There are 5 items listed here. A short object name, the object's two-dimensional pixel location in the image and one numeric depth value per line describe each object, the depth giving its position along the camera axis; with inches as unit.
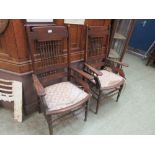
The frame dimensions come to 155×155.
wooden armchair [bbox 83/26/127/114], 69.5
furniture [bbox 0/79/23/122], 63.2
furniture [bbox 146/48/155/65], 135.6
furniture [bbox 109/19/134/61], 88.9
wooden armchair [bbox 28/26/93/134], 53.3
